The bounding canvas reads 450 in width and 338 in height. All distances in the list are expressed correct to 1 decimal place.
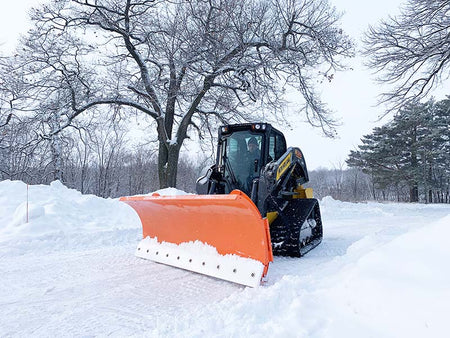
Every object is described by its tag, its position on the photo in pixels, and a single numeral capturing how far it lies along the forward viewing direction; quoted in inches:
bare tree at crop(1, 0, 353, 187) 431.2
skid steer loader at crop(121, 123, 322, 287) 142.9
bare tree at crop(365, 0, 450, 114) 454.9
